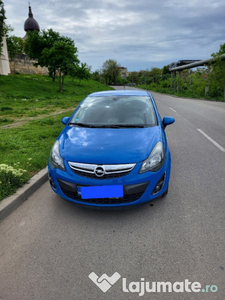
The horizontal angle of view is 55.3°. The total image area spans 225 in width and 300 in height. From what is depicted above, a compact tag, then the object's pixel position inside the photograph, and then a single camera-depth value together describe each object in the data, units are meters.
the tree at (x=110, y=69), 85.06
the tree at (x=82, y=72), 27.17
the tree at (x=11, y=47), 43.81
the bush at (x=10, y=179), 3.14
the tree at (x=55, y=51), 25.22
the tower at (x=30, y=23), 67.25
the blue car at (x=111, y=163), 2.48
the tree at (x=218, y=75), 24.27
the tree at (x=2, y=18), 23.55
